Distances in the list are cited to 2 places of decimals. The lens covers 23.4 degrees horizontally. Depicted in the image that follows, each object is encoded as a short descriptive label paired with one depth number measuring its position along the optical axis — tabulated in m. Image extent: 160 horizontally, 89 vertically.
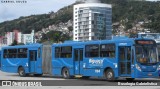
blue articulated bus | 22.47
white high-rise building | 150.75
